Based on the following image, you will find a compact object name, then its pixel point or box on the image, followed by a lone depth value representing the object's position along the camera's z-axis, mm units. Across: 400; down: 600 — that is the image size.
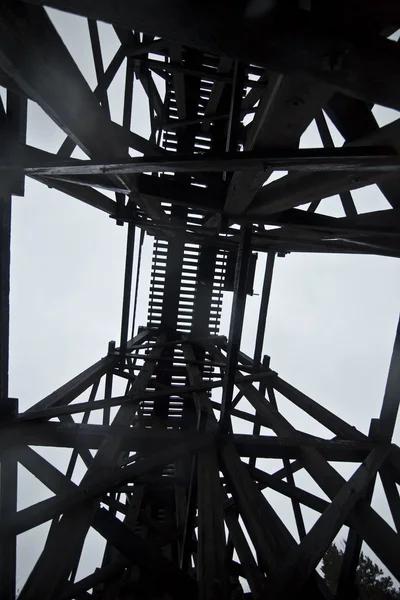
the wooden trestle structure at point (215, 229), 1248
